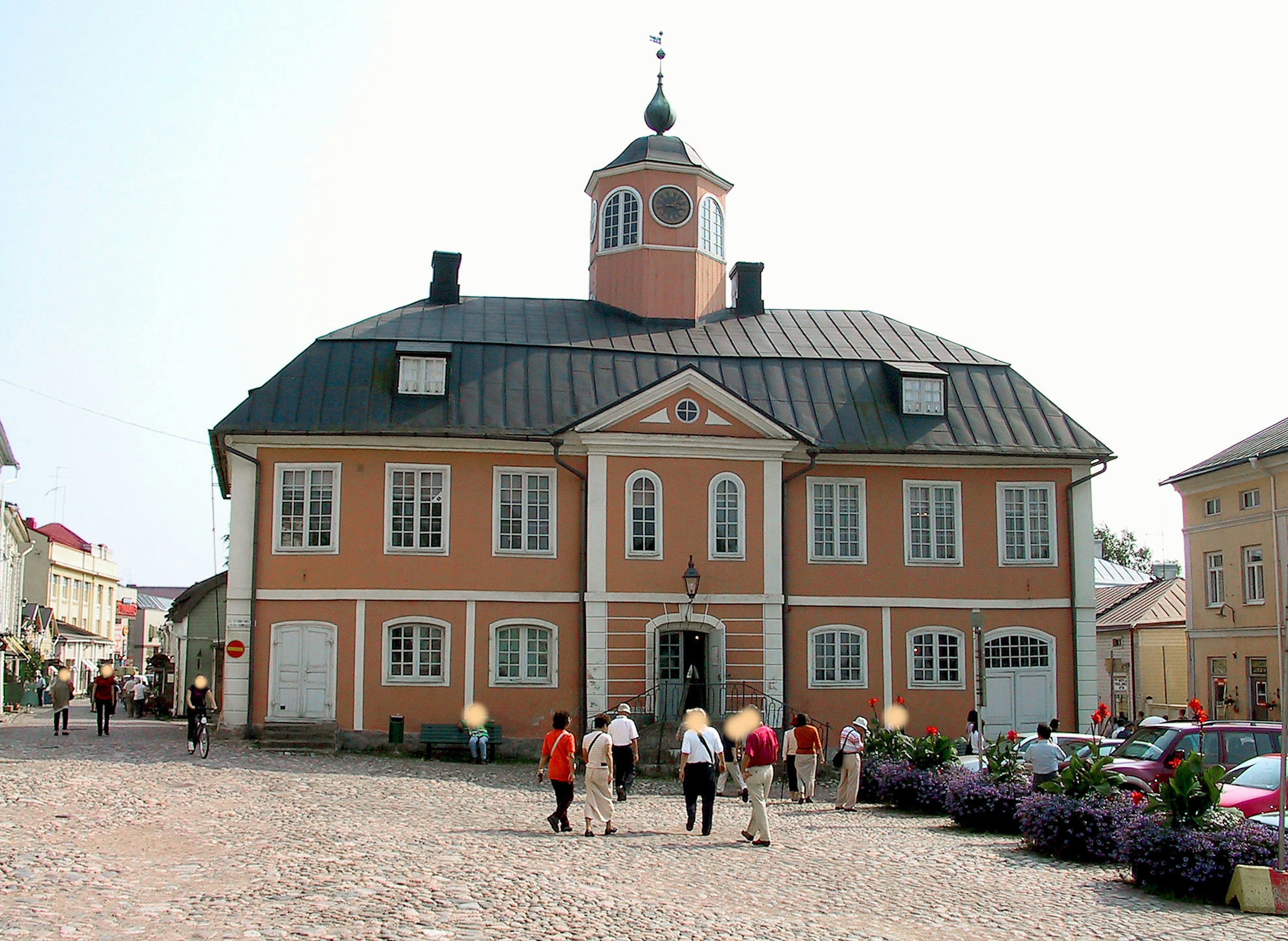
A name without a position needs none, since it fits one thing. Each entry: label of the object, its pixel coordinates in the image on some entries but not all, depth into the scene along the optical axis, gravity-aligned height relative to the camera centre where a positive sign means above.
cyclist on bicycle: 21.58 -1.06
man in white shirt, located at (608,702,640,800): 18.33 -1.54
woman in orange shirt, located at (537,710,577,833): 15.07 -1.46
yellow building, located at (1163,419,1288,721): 32.88 +1.82
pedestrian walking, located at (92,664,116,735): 26.86 -1.25
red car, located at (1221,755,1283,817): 15.16 -1.70
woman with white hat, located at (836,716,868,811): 19.36 -1.86
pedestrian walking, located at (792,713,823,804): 20.47 -1.75
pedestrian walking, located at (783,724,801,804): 20.55 -1.90
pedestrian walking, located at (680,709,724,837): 15.47 -1.53
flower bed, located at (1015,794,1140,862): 13.96 -1.96
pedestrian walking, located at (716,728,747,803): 19.48 -2.03
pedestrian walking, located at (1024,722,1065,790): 17.52 -1.56
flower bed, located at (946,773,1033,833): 16.61 -2.05
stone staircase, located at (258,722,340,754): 23.70 -1.80
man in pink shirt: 14.84 -1.51
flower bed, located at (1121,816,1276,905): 12.05 -1.97
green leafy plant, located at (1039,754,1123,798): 14.64 -1.55
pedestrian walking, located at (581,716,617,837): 15.13 -1.59
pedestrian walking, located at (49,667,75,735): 25.62 -1.13
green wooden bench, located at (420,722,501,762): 24.27 -1.82
